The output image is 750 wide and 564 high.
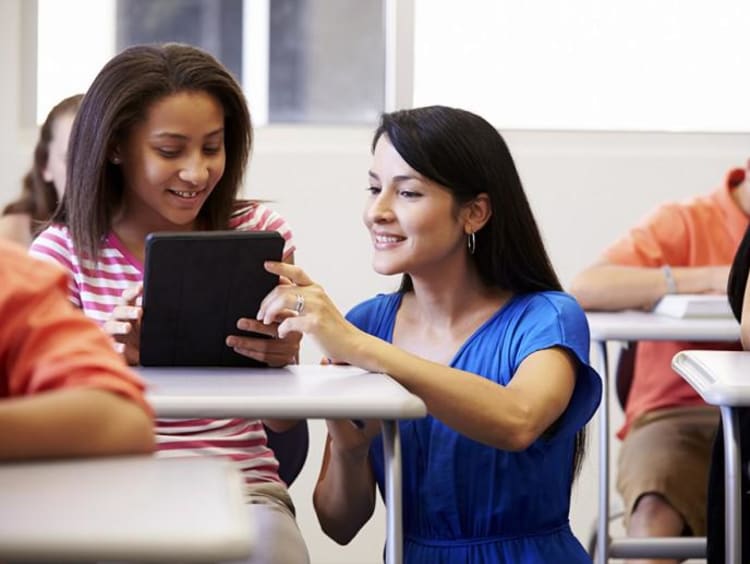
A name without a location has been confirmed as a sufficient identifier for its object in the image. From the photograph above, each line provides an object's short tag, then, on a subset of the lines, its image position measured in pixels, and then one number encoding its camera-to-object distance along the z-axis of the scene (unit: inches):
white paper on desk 132.4
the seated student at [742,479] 108.2
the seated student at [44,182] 142.7
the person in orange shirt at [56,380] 74.2
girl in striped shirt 109.0
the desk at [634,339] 127.0
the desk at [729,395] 96.6
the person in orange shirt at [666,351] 135.7
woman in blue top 106.0
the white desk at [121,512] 61.9
